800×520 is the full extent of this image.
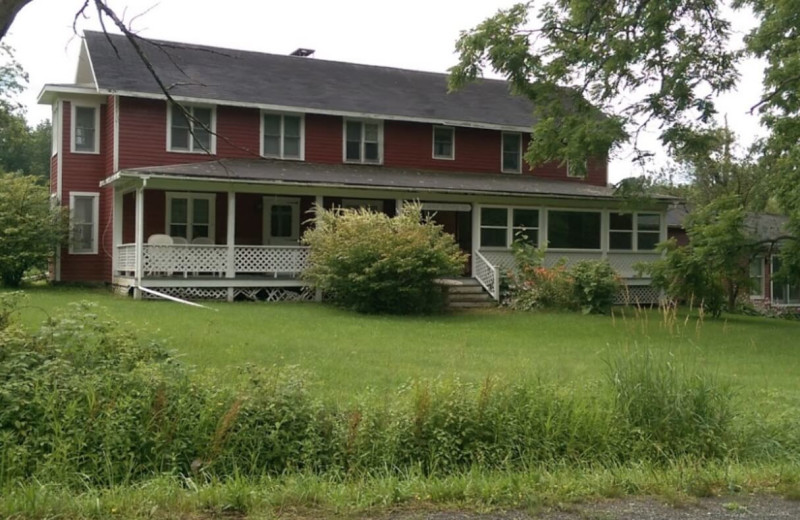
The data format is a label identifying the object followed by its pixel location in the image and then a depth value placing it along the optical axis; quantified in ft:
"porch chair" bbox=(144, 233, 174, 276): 69.90
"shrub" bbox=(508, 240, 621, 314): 69.67
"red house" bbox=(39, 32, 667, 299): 70.74
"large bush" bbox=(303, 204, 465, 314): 61.52
